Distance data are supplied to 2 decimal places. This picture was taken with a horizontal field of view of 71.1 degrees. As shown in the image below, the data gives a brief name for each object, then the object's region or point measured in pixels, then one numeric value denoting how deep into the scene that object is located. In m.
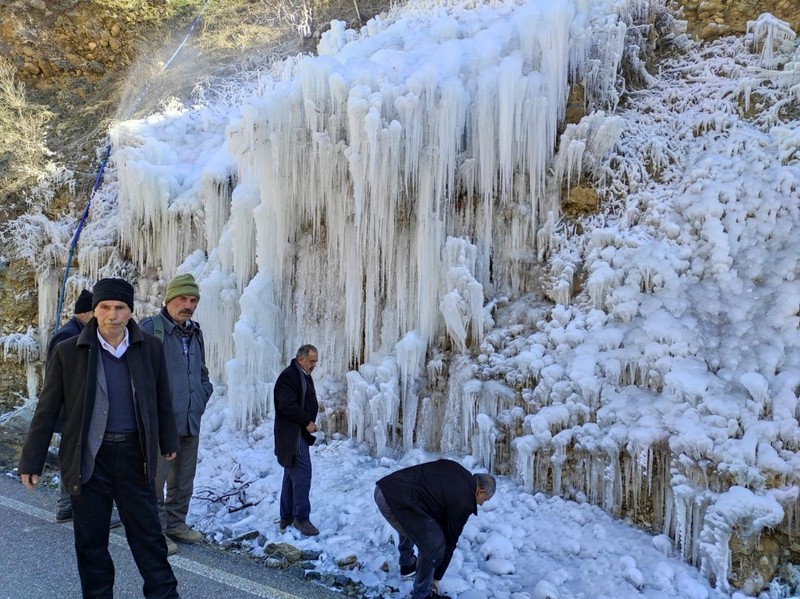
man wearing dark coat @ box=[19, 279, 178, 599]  2.83
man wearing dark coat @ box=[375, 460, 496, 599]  3.32
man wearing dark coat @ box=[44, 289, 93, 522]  4.53
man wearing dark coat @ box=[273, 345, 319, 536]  4.36
